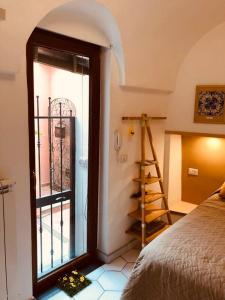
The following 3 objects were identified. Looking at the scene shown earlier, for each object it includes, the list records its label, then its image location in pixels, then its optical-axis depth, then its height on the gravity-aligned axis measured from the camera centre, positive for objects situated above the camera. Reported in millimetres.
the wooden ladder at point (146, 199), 2793 -822
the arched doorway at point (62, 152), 2137 -262
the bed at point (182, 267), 1433 -827
